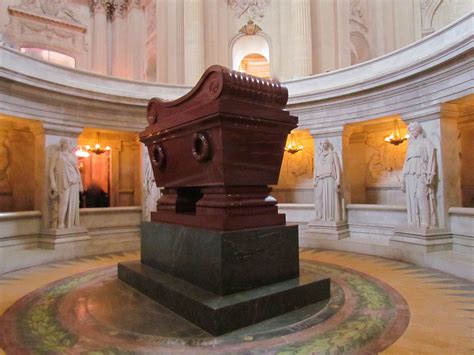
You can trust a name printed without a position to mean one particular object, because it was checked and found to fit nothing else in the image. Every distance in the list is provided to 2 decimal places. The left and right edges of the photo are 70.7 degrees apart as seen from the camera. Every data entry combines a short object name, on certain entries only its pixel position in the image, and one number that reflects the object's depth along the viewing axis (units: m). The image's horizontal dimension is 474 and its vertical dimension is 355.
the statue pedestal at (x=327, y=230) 7.68
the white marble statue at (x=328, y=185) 7.77
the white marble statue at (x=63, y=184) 6.96
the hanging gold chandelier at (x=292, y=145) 10.16
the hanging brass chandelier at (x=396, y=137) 8.27
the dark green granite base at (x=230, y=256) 2.94
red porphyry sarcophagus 3.05
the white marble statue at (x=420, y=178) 6.07
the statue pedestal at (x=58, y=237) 6.82
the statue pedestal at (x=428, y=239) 5.90
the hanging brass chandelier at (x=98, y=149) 9.73
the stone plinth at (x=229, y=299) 2.70
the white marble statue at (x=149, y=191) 8.21
